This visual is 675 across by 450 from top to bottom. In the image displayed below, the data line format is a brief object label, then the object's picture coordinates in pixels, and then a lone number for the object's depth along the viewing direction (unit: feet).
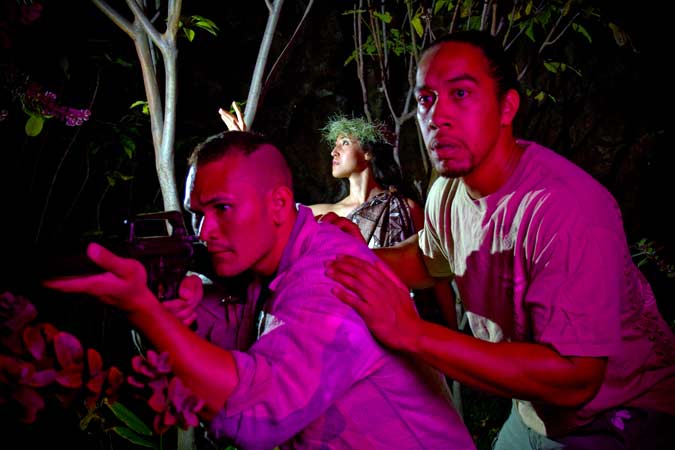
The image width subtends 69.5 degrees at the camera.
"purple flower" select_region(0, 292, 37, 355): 2.69
